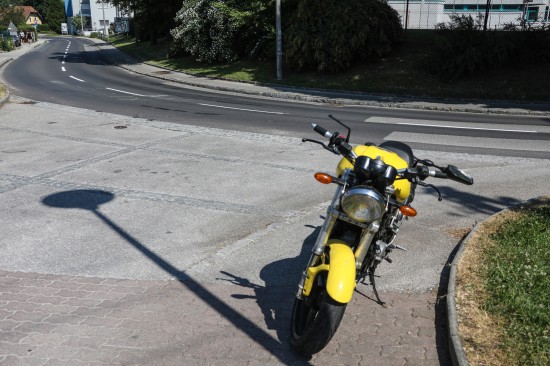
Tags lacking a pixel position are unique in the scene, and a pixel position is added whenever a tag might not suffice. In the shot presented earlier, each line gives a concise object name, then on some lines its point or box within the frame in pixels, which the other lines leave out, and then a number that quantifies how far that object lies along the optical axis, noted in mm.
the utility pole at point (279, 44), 23588
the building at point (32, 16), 126581
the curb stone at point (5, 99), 17500
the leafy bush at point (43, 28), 125062
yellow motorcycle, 3508
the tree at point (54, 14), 130625
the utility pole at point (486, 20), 22884
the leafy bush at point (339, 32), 24234
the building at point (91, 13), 114875
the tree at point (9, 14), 67062
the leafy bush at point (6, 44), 54281
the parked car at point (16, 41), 60925
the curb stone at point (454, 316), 3711
